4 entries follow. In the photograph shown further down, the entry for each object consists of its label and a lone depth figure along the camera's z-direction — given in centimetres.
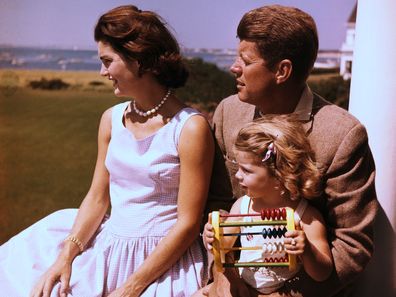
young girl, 239
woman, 275
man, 253
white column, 285
